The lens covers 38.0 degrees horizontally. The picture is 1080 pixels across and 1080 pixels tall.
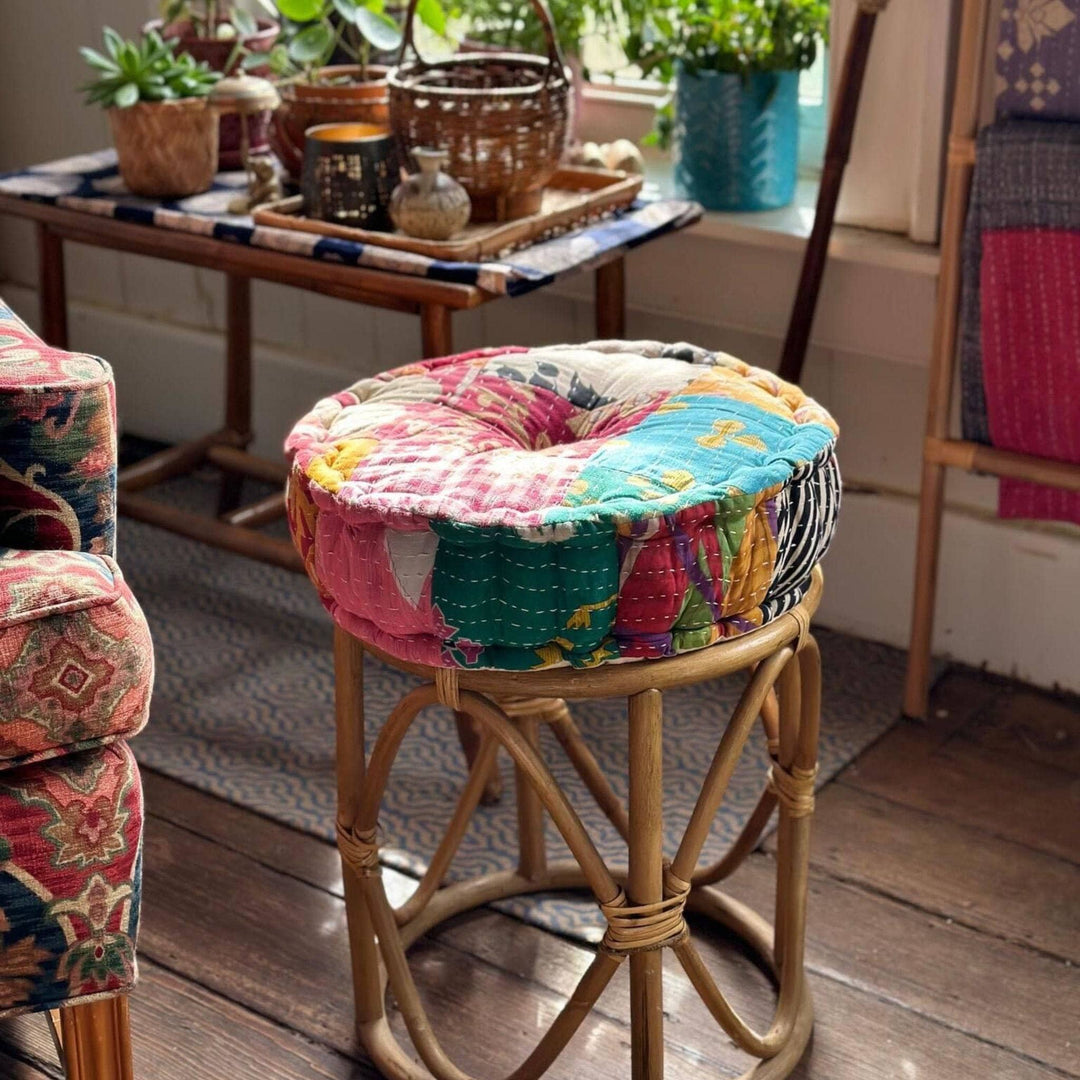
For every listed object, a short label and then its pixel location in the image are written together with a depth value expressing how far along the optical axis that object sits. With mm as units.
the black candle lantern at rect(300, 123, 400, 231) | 1782
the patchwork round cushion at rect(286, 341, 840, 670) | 1059
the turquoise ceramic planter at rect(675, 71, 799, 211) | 2031
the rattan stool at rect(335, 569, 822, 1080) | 1127
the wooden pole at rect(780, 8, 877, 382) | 1851
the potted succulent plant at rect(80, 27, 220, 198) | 1920
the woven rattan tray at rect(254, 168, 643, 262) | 1712
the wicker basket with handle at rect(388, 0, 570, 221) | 1732
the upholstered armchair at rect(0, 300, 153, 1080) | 1081
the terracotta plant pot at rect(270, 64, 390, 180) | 1927
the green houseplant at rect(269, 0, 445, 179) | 1925
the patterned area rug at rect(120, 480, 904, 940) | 1729
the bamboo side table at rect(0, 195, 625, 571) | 1693
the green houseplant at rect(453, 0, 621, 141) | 2193
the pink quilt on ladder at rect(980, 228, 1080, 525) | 1696
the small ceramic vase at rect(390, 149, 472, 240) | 1706
